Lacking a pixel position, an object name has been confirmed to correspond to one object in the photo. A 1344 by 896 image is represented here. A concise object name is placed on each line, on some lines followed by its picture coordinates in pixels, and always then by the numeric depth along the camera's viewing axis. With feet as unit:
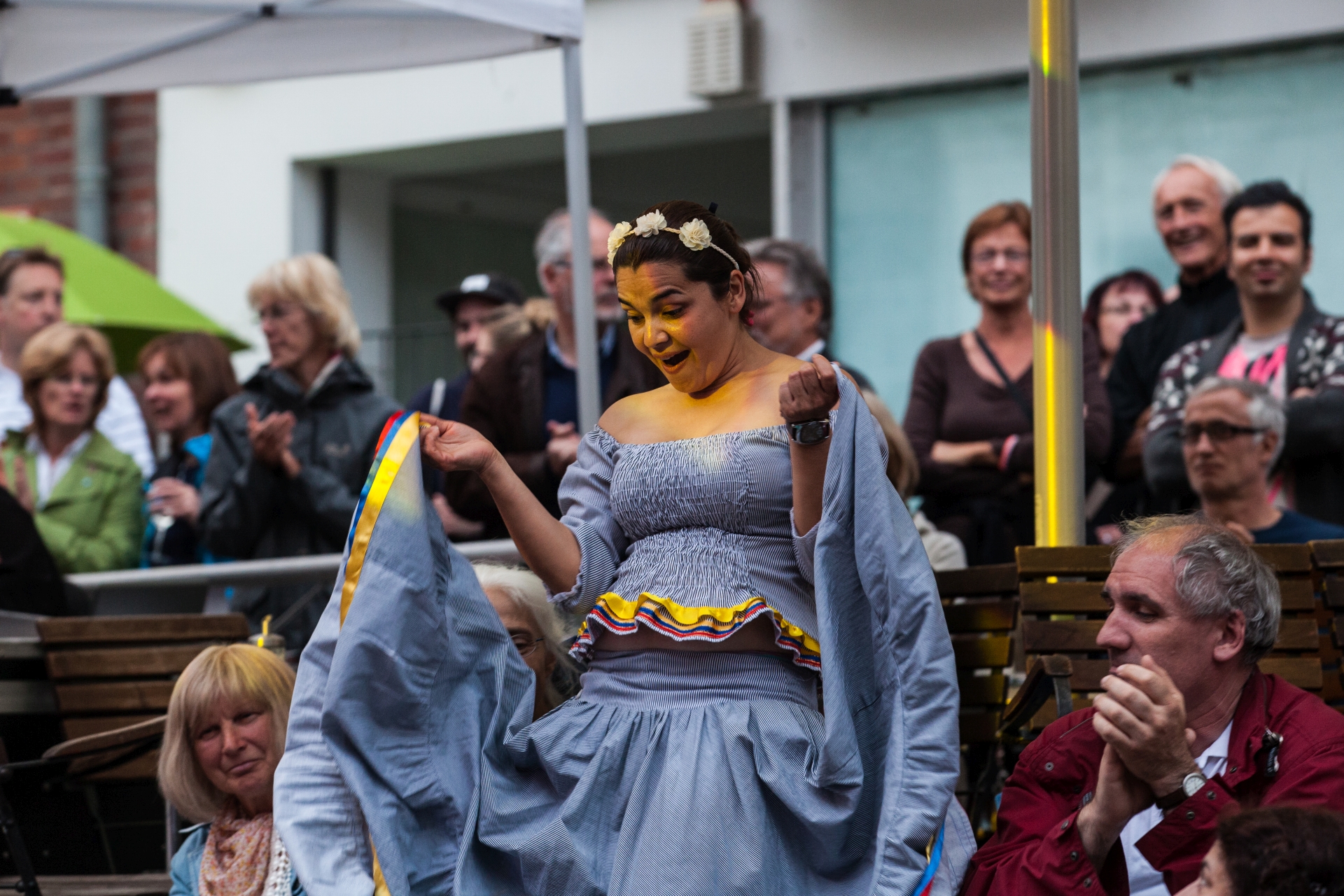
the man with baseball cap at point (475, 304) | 49.58
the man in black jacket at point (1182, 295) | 39.25
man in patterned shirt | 33.96
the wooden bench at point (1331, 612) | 26.16
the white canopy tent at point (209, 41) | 40.55
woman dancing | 21.29
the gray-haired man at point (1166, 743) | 20.44
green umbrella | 55.63
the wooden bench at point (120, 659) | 33.40
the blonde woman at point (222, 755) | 27.00
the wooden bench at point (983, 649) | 28.30
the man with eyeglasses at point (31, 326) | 47.90
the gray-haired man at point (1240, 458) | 32.10
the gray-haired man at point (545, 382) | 38.56
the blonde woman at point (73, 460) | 41.24
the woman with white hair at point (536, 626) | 27.87
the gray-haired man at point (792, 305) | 37.79
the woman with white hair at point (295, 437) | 37.46
